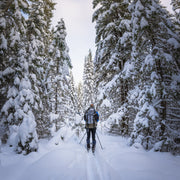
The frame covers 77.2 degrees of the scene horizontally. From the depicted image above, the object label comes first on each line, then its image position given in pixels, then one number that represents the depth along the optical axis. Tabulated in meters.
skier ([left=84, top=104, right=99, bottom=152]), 7.53
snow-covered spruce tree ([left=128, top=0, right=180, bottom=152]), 5.07
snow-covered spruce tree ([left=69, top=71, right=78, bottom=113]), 13.47
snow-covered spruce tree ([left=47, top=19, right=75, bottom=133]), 11.19
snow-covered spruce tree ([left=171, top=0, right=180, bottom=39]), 12.09
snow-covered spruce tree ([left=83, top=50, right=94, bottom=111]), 27.33
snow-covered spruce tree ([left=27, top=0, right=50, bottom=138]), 8.14
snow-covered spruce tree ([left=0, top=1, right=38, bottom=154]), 6.36
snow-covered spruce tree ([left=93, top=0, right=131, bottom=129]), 8.88
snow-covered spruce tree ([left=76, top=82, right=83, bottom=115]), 49.93
